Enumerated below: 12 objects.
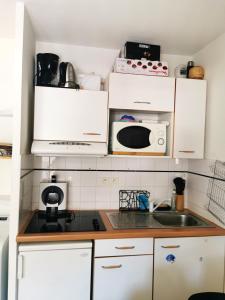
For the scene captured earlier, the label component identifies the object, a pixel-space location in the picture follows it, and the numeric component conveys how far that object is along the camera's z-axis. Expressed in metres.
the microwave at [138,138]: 2.01
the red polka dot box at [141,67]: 2.04
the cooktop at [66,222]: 1.82
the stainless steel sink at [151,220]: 1.95
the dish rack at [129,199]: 2.37
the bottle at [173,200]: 2.40
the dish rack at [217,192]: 1.95
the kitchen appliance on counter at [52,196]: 2.16
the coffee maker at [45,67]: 1.96
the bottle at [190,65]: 2.22
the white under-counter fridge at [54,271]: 1.65
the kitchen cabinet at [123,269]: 1.74
